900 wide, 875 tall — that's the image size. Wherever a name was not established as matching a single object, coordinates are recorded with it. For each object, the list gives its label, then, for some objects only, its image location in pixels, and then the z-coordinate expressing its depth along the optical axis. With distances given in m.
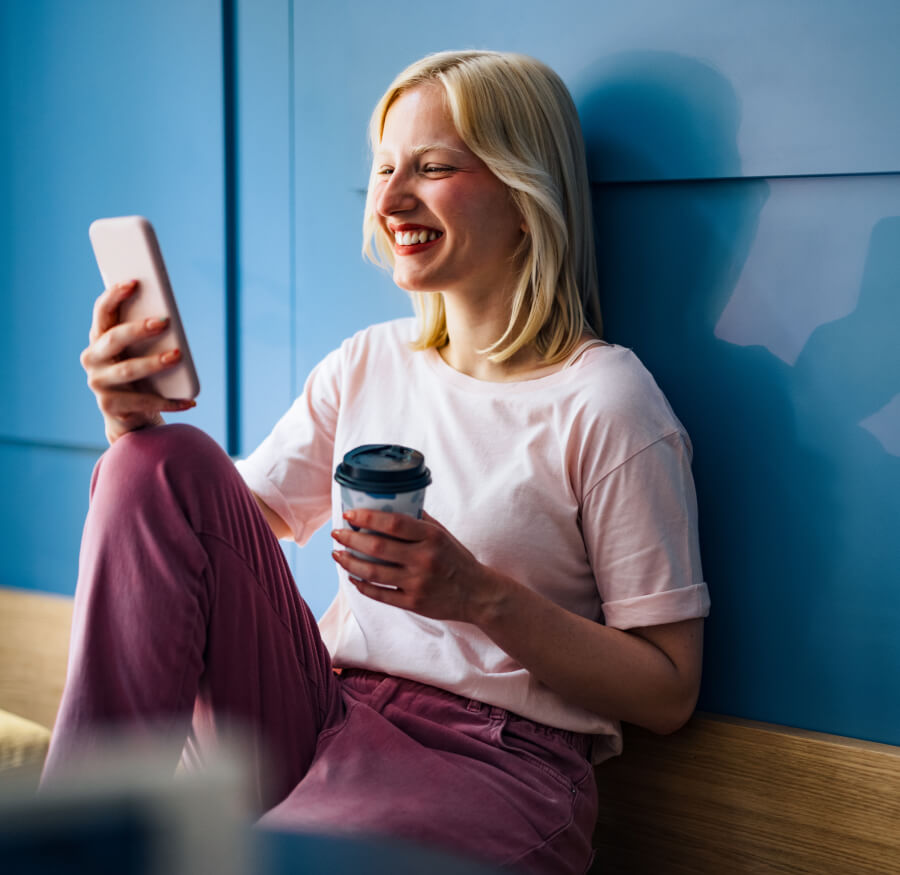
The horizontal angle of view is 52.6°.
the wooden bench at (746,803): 1.18
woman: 0.97
